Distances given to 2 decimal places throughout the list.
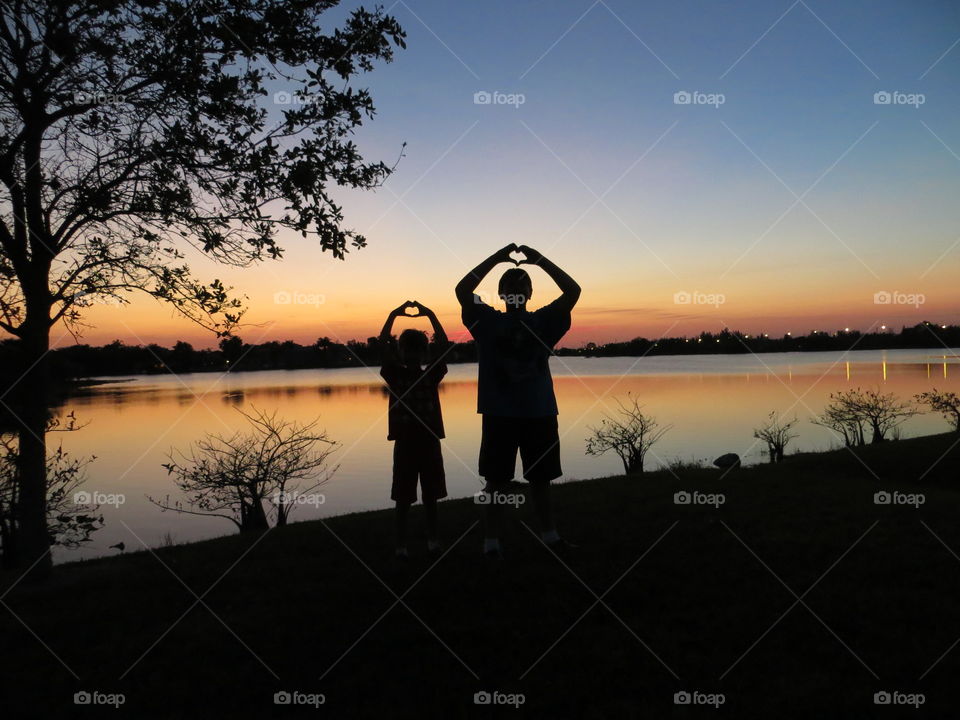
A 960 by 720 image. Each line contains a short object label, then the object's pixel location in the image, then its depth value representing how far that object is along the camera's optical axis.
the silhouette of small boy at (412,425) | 6.56
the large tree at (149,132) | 7.54
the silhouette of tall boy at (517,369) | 5.87
